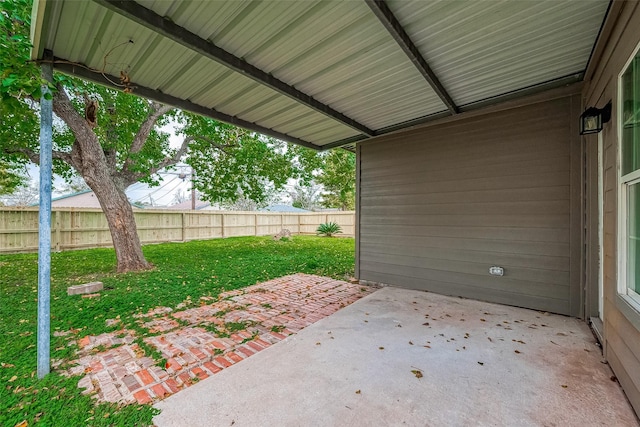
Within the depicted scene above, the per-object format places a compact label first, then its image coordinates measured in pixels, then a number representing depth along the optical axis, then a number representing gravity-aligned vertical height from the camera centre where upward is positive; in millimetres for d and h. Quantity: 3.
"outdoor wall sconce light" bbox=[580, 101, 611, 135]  2166 +780
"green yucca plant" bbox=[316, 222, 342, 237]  12844 -801
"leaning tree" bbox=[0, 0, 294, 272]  4930 +1452
